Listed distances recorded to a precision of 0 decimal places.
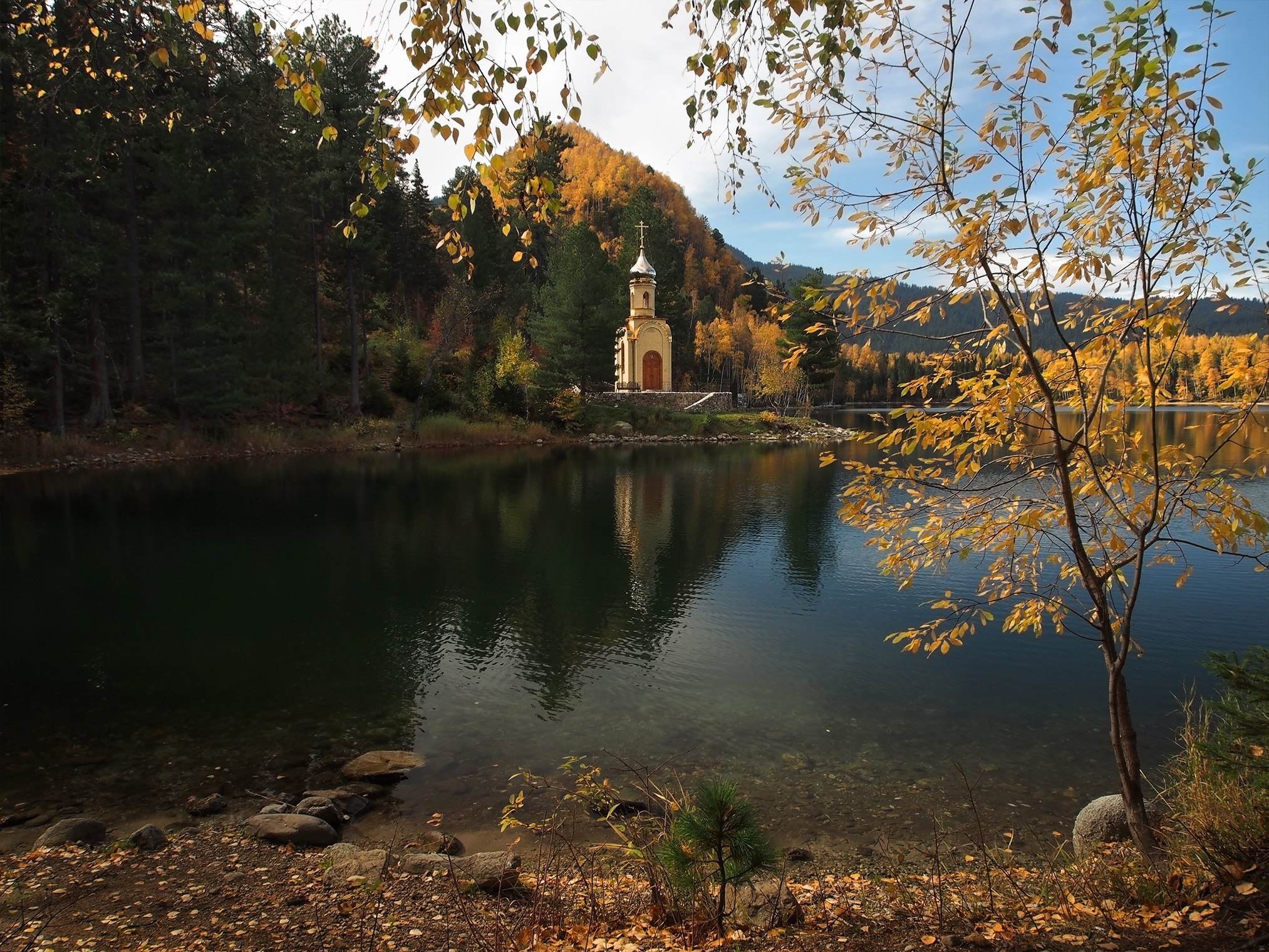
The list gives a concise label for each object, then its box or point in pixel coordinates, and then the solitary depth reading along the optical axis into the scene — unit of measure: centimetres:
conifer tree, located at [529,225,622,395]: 4772
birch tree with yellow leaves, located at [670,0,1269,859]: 363
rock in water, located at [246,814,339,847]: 602
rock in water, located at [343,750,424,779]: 753
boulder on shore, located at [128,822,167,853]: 572
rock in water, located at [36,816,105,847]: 577
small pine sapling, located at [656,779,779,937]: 372
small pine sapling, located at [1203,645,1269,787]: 427
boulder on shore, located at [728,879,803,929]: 416
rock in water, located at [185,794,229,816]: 666
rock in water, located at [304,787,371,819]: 684
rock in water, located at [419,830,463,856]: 604
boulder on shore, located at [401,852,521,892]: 508
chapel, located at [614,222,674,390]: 5725
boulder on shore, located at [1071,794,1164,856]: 557
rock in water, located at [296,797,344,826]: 654
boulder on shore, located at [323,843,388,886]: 502
